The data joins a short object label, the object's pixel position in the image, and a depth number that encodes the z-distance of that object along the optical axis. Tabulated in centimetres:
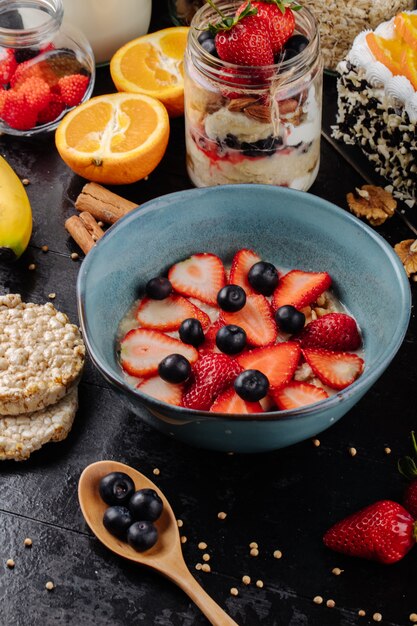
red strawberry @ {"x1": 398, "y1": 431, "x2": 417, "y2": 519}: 68
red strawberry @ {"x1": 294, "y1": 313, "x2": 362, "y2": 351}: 72
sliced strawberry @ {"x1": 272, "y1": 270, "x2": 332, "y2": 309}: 74
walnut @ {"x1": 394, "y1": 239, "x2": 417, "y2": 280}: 79
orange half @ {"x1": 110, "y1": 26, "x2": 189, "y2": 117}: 85
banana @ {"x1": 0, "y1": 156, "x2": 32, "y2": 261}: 78
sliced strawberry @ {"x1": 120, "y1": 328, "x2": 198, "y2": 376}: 71
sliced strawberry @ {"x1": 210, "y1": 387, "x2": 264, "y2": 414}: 67
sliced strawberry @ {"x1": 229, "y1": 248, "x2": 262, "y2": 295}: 75
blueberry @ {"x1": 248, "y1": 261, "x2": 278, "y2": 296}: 74
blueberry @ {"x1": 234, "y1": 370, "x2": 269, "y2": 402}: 67
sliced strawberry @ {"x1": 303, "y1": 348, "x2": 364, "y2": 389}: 70
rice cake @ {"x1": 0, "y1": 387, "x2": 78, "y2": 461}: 70
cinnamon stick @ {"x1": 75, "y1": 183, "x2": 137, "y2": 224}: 81
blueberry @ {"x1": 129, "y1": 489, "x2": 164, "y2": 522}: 67
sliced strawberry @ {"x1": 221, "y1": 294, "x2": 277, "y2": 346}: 72
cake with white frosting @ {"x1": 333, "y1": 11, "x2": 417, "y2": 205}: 77
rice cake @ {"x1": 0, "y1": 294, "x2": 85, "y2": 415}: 71
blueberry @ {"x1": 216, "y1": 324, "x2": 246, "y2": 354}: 70
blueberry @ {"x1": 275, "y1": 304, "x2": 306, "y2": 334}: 72
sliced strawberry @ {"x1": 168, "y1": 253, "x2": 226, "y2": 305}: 75
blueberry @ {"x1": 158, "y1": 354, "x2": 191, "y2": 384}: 68
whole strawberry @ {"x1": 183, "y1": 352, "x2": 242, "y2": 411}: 68
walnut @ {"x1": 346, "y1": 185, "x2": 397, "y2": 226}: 81
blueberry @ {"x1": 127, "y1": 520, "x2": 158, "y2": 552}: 66
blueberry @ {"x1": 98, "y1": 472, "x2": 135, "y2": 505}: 68
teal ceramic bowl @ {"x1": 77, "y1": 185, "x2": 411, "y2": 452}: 66
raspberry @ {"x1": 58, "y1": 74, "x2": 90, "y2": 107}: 86
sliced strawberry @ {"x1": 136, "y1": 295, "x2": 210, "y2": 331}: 73
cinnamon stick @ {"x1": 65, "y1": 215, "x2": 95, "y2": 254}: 80
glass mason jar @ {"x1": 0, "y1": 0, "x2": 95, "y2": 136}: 84
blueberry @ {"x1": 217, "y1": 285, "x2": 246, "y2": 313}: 72
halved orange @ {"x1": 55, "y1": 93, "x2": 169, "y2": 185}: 81
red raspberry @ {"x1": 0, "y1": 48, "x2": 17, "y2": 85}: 84
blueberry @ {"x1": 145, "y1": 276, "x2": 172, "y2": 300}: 74
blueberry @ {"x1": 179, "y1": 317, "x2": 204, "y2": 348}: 71
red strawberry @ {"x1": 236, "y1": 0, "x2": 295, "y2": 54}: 74
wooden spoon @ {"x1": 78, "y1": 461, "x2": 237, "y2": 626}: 65
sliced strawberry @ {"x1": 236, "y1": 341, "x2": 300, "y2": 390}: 69
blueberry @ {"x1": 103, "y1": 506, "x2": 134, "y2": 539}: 67
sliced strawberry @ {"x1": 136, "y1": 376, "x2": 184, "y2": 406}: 69
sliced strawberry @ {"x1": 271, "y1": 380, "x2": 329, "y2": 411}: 68
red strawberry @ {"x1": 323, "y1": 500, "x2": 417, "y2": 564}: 66
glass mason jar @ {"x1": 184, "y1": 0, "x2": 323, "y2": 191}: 75
